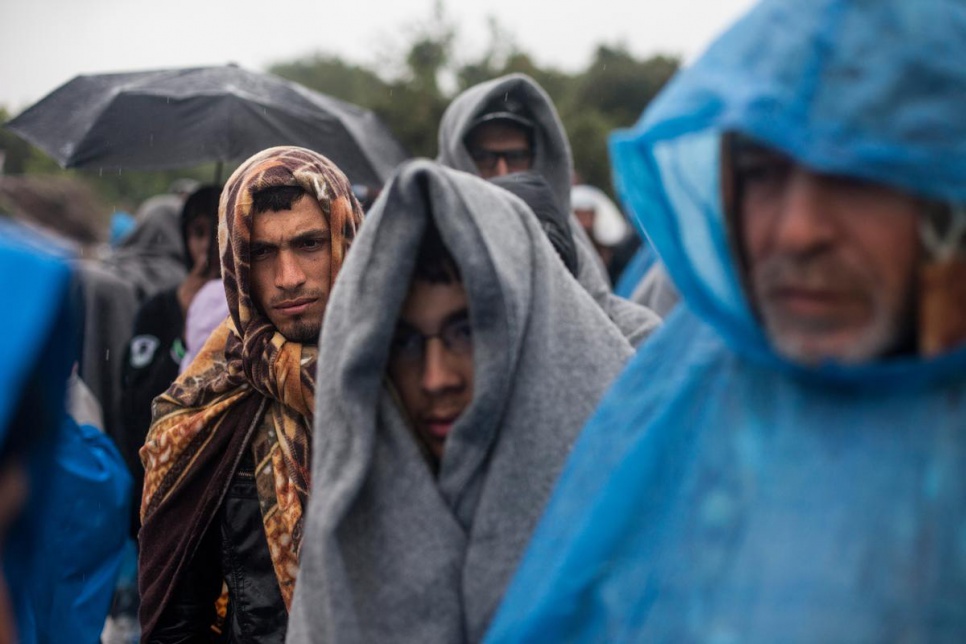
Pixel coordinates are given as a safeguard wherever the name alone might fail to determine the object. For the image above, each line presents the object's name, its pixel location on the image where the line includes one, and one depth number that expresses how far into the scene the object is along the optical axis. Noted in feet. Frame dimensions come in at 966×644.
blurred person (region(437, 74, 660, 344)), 16.33
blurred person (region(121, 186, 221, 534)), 16.14
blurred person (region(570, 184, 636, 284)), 27.53
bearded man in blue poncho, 4.93
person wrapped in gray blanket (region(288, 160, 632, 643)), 6.85
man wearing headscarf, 10.10
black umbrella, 17.88
